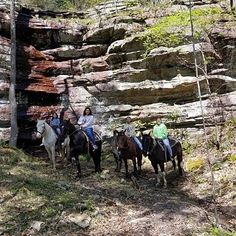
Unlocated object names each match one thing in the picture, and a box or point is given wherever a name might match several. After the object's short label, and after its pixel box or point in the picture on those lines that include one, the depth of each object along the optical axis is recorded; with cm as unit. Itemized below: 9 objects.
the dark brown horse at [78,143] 1404
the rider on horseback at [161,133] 1457
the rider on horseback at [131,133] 1585
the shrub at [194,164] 1575
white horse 1559
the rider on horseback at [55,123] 1810
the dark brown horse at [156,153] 1409
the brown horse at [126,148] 1418
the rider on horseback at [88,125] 1442
